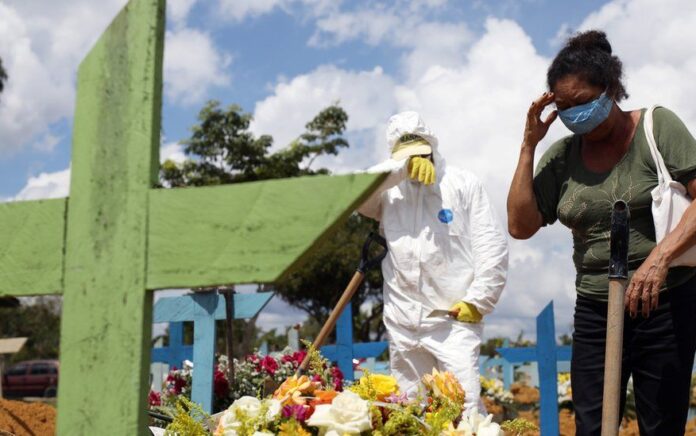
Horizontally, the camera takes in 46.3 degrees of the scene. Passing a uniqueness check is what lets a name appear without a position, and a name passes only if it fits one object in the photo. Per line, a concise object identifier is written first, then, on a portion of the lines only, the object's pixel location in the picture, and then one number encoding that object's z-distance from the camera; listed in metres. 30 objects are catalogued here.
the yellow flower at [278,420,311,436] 1.74
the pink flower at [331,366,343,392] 4.00
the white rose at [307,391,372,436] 1.73
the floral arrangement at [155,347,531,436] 1.76
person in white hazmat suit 4.16
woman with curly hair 2.67
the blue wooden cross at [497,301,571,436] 6.43
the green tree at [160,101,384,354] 17.05
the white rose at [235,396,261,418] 1.84
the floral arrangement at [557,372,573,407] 10.27
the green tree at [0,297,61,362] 39.81
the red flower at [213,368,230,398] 5.25
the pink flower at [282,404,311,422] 1.82
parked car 29.77
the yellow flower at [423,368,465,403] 2.14
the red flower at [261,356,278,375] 5.68
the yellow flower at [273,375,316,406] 1.91
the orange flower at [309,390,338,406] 1.92
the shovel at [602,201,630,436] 2.44
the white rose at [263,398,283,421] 1.84
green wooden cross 1.23
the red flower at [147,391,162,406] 5.47
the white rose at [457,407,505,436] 1.96
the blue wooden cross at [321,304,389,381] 6.73
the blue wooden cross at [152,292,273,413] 4.42
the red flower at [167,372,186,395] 5.60
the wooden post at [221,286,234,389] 4.30
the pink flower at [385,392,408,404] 2.05
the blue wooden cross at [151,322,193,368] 7.07
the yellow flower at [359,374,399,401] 2.02
